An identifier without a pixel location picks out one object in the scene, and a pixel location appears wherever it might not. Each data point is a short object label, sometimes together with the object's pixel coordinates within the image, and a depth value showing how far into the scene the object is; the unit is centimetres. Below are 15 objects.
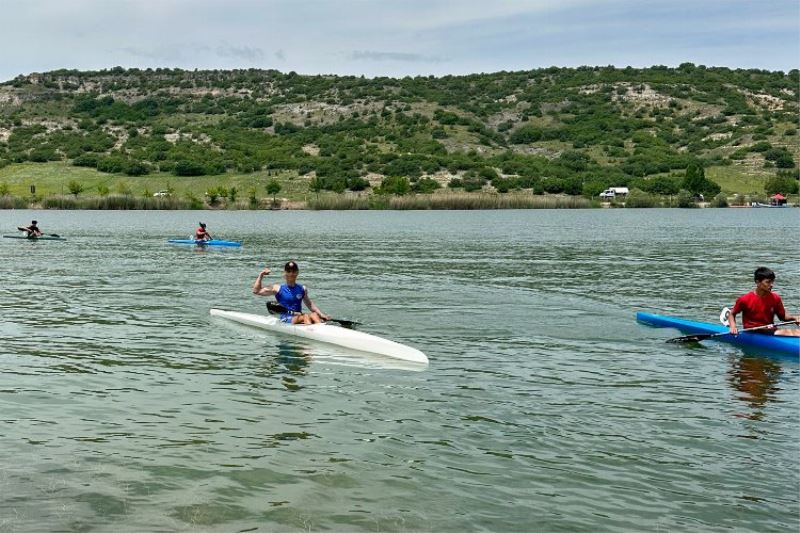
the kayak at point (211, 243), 5040
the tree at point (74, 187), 12762
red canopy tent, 13312
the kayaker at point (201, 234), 5055
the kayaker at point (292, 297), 2016
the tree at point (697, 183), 13538
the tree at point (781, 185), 13788
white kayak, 1731
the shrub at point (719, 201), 13150
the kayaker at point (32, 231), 5488
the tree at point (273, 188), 13000
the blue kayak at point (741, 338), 1814
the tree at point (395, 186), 12612
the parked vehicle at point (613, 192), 13675
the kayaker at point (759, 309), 1878
